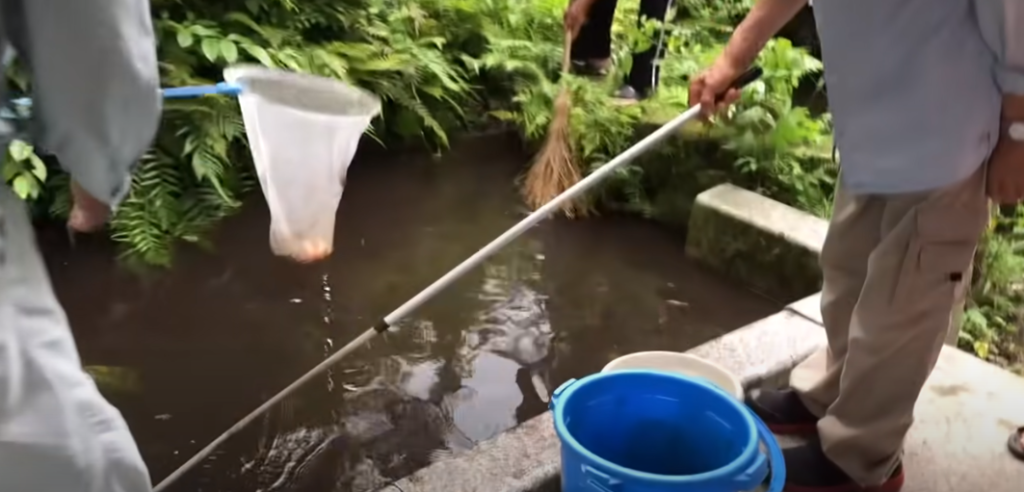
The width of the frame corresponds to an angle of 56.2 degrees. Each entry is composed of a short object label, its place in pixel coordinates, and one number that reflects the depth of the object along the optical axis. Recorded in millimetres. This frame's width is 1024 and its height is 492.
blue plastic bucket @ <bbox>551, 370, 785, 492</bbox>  1723
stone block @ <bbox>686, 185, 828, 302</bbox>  3219
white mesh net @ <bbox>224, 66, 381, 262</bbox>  1870
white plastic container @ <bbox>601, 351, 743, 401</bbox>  2287
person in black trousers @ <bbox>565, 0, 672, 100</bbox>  4234
